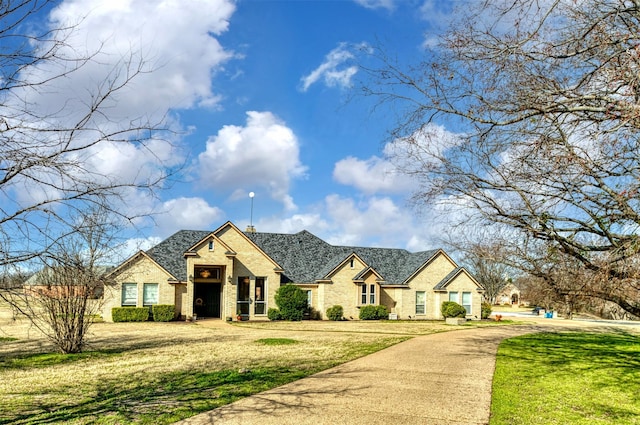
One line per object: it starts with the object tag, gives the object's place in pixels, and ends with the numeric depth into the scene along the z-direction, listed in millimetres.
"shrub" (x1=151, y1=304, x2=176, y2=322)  31031
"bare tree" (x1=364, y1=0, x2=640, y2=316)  6414
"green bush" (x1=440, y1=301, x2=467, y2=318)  36812
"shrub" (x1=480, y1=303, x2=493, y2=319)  40406
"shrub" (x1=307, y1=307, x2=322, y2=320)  35781
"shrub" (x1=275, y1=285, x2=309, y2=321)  33375
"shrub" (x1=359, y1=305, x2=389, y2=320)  35625
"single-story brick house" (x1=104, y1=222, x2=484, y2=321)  32125
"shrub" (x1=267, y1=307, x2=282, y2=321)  33438
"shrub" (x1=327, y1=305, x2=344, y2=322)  34844
